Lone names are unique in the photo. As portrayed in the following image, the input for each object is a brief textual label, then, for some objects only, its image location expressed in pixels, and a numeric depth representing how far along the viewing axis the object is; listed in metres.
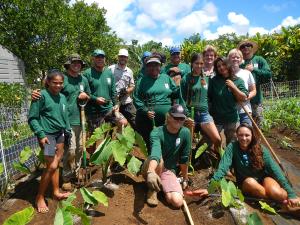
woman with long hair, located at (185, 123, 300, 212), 2.81
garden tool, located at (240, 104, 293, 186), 3.28
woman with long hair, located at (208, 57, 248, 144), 3.32
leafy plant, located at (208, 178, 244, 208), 2.59
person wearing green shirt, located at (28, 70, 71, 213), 2.80
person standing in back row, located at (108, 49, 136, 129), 3.87
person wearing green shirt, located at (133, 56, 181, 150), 3.32
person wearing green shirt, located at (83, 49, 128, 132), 3.44
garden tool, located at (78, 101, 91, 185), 3.23
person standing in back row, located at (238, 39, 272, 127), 4.00
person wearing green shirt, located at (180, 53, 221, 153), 3.38
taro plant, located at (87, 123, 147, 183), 3.01
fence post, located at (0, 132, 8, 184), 3.22
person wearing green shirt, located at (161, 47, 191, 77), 3.96
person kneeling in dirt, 2.87
